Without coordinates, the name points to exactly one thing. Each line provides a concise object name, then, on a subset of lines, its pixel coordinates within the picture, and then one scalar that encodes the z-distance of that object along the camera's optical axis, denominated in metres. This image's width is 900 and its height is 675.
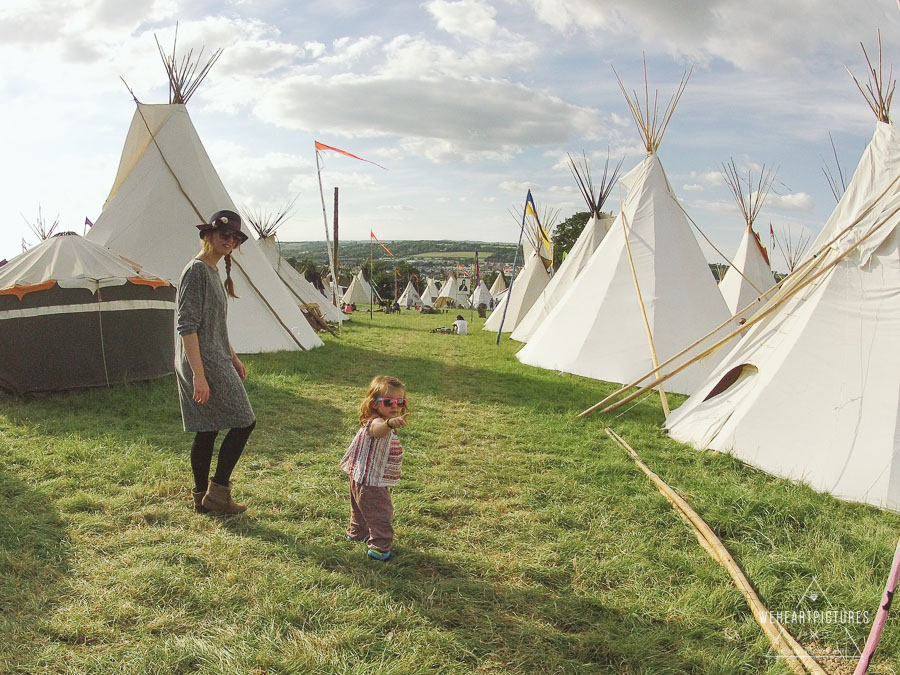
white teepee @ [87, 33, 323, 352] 8.09
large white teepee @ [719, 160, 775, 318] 13.84
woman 2.78
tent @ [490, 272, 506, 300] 36.76
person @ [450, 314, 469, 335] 15.02
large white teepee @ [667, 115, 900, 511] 3.54
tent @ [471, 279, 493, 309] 35.11
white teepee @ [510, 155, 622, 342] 12.68
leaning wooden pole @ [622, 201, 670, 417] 5.33
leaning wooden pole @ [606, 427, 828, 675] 1.96
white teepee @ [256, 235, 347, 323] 15.65
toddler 2.59
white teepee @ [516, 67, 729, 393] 7.25
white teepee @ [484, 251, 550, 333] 15.81
